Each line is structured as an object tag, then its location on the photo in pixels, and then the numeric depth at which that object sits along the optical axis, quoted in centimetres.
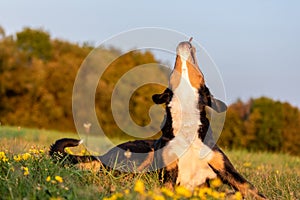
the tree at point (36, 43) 3906
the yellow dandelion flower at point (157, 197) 349
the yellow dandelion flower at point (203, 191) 392
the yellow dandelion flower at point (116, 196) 373
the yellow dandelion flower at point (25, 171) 446
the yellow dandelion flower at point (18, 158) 532
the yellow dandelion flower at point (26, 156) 531
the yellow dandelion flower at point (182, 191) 357
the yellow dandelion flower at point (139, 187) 351
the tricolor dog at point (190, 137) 531
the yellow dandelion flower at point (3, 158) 521
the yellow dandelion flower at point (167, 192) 369
